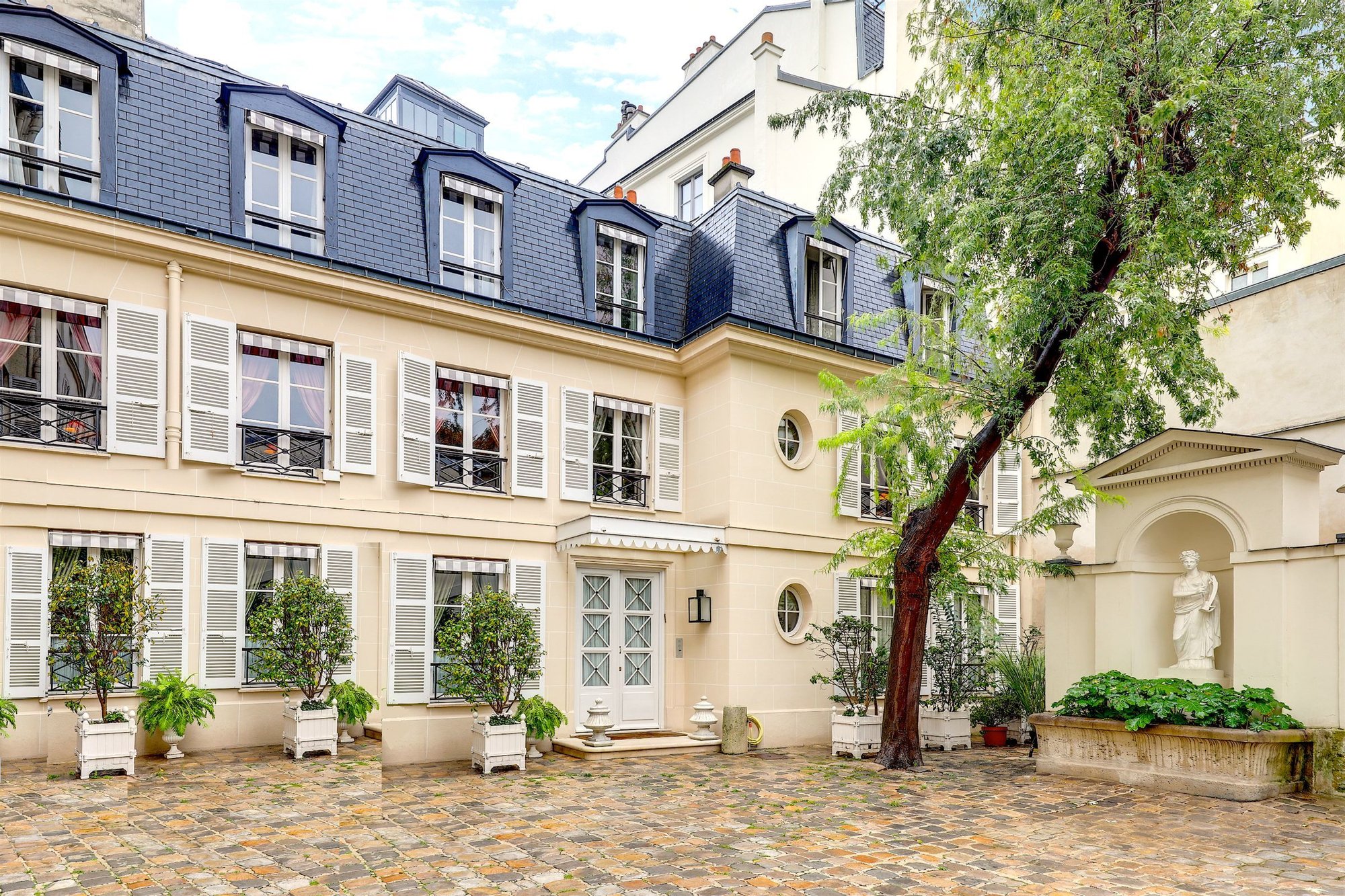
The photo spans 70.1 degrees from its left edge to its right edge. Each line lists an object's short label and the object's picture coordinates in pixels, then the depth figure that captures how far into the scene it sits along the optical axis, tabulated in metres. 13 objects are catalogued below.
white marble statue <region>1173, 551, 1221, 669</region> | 9.83
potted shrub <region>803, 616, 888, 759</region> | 11.28
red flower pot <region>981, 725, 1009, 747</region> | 12.55
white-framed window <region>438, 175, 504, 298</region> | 11.67
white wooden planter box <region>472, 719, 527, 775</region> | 9.55
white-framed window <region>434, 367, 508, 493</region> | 11.24
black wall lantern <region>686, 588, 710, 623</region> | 12.22
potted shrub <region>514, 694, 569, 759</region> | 10.14
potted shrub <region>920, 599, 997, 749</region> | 12.16
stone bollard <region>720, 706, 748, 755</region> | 11.41
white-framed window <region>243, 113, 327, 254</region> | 10.05
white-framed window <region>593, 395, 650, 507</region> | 12.58
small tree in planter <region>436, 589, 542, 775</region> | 9.62
